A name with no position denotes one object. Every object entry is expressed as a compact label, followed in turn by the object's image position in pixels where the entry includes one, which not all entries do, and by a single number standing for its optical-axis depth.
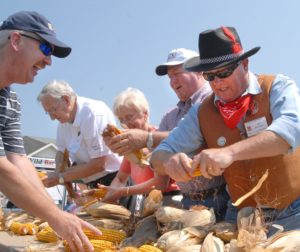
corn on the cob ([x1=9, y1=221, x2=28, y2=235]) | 2.45
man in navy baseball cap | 1.70
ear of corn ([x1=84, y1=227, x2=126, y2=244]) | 1.92
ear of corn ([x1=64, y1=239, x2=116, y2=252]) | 1.75
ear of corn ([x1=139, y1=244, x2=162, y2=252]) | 1.57
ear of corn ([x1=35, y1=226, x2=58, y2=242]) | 2.09
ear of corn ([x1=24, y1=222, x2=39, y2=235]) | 2.45
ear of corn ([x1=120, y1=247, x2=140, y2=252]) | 1.57
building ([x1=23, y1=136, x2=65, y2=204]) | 13.99
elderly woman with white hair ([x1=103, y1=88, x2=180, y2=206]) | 2.56
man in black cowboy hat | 1.56
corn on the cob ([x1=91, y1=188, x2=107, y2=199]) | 2.68
